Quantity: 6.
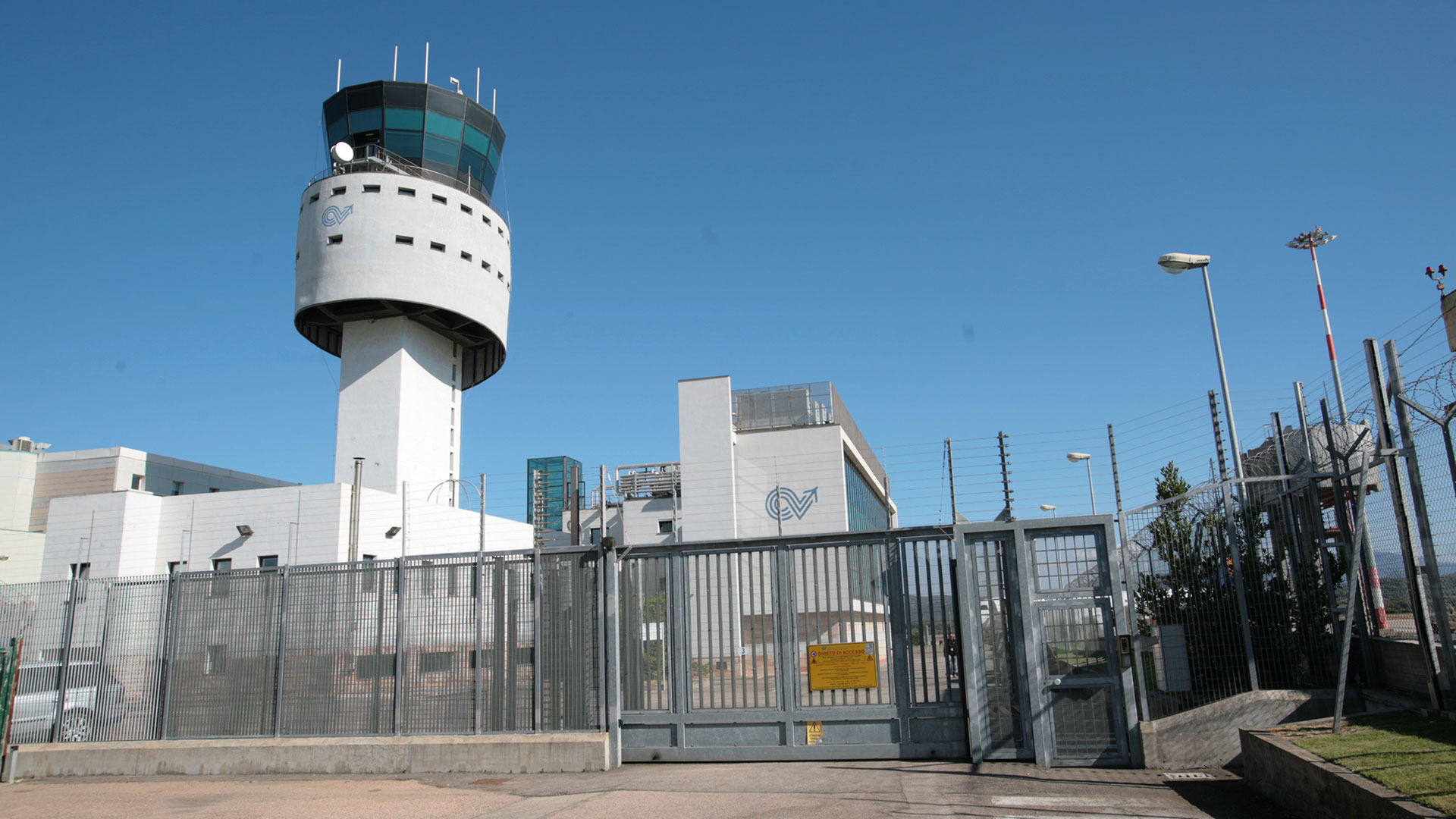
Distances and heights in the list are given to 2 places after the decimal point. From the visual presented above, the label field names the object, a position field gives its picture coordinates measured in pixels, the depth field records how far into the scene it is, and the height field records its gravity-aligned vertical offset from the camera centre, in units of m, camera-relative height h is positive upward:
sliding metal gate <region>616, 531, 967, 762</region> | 10.57 -0.51
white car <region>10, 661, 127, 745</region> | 12.55 -0.98
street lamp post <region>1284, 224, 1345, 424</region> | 19.91 +7.70
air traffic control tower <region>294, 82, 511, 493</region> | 41.97 +16.68
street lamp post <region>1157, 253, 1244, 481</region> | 14.27 +5.18
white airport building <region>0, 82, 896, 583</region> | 36.09 +9.81
